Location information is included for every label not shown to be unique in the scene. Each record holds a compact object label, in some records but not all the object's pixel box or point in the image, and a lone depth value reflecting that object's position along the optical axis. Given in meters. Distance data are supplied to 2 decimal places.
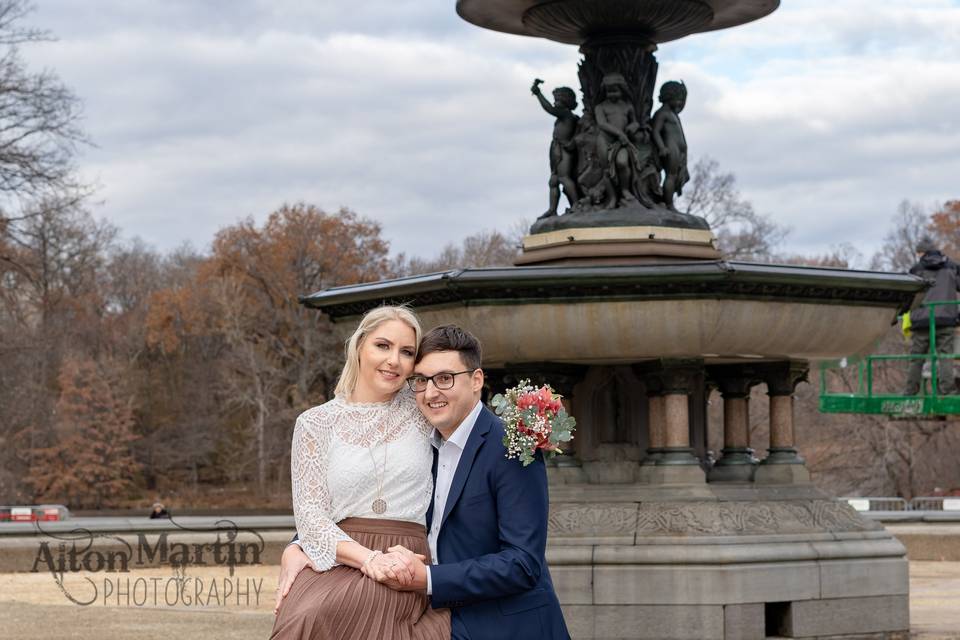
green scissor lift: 21.61
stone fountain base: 10.37
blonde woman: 4.93
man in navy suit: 4.89
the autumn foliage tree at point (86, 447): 56.44
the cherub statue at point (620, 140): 12.30
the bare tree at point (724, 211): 52.84
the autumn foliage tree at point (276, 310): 57.28
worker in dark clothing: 20.41
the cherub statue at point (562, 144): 12.57
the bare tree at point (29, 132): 33.38
